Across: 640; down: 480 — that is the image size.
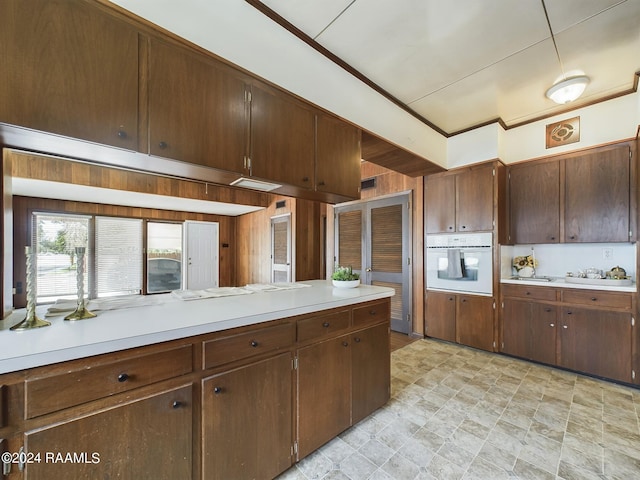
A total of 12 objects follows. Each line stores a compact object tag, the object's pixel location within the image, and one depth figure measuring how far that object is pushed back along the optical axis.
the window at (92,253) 4.86
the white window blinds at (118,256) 5.34
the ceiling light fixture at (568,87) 2.46
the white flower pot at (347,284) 2.21
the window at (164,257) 5.98
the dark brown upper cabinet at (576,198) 2.66
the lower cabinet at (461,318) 3.25
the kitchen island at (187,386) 0.86
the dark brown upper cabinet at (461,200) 3.27
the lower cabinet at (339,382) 1.57
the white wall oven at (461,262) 3.26
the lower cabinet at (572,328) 2.49
